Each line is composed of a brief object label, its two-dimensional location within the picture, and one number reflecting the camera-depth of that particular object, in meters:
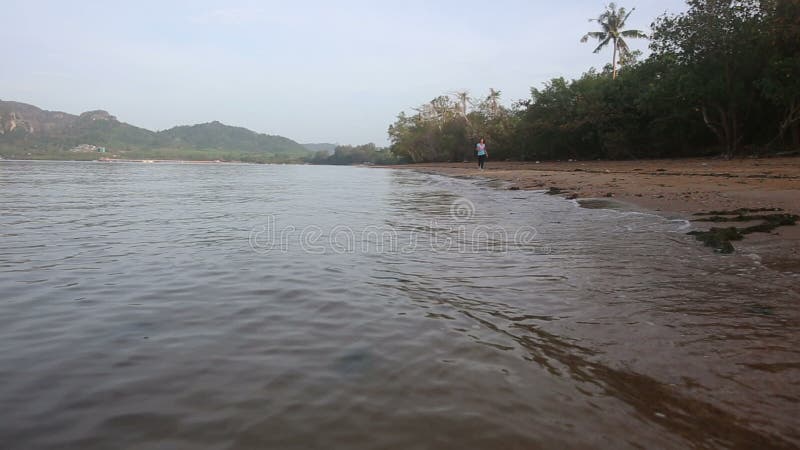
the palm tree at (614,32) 45.34
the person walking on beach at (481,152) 30.47
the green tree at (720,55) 21.02
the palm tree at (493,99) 53.95
